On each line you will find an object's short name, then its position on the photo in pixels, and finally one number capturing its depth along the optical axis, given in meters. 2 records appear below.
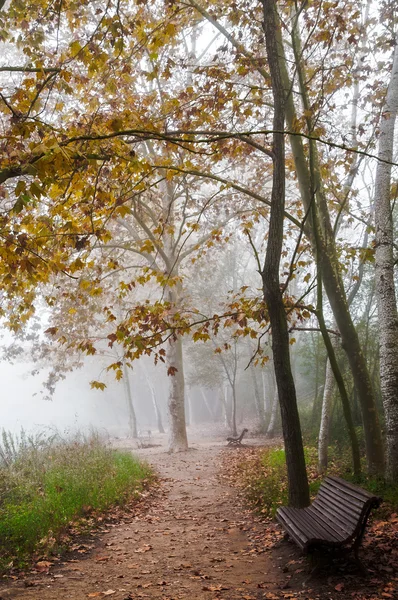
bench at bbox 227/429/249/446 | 18.98
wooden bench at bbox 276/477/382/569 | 4.41
